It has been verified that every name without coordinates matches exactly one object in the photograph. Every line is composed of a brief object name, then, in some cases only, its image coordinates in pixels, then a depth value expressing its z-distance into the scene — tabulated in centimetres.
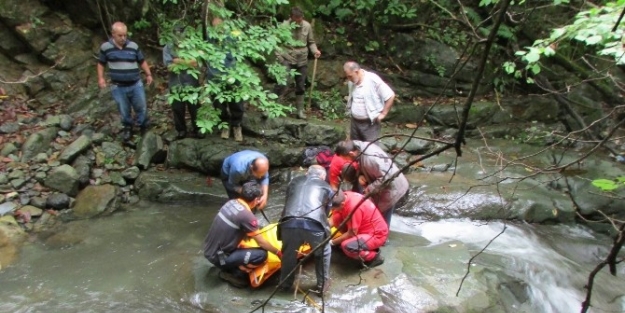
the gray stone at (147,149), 792
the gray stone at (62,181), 723
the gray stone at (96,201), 709
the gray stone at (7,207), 672
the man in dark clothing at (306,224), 446
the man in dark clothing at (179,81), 664
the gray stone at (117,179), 766
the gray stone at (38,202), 699
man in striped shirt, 748
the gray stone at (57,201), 703
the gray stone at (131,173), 776
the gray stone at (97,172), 770
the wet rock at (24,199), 695
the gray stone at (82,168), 747
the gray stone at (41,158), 755
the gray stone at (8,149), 752
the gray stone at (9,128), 783
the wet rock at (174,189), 761
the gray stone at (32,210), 682
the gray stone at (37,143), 757
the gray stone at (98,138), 810
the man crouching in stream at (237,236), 464
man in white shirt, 668
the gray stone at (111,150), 800
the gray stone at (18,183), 712
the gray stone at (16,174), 722
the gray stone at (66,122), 826
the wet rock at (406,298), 487
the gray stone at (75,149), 758
